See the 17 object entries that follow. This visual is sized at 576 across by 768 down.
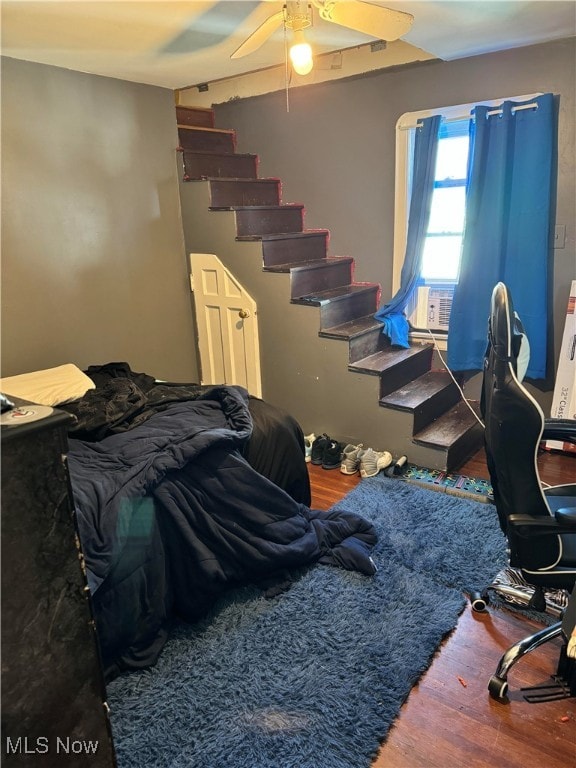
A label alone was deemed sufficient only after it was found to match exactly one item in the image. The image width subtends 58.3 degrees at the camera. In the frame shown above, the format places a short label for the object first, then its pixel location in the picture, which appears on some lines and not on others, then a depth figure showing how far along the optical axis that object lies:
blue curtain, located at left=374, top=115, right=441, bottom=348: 3.25
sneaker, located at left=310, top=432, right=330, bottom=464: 3.28
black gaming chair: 1.45
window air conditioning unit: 3.57
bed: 1.76
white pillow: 2.57
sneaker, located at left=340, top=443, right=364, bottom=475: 3.12
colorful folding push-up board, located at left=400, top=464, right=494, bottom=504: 2.77
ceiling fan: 1.95
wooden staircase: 3.14
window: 3.30
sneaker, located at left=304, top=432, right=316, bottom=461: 3.32
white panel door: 3.68
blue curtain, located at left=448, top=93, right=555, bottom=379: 2.92
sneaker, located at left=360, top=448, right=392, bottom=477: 3.05
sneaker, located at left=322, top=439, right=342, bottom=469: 3.20
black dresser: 0.82
